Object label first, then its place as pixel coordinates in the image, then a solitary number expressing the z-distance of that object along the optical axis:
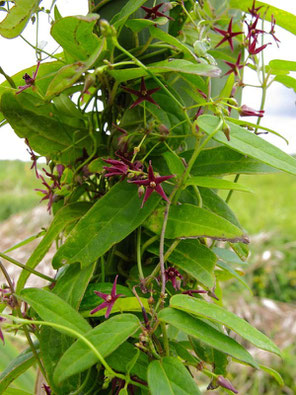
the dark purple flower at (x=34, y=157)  0.46
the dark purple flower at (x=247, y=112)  0.41
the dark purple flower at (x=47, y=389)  0.43
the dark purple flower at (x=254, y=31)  0.47
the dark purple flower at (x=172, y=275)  0.40
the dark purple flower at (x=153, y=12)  0.41
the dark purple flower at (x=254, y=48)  0.46
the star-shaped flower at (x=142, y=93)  0.40
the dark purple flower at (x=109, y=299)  0.36
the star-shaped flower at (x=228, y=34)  0.46
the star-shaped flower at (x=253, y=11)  0.47
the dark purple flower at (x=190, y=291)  0.38
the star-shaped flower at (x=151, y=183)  0.37
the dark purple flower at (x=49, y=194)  0.49
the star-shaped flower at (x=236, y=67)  0.45
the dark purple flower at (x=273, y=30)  0.48
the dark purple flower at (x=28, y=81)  0.40
